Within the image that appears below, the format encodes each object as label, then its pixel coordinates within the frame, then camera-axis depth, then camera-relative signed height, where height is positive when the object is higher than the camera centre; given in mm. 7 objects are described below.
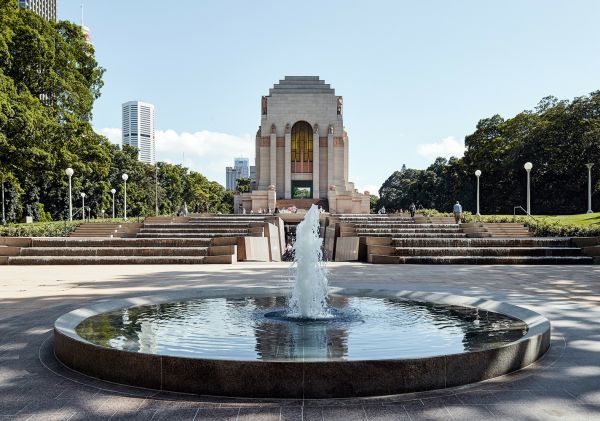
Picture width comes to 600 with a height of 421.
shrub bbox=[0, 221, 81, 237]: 25203 -548
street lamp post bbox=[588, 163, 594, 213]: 39194 +1497
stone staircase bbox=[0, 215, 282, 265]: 19922 -1139
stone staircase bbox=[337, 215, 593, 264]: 19688 -1190
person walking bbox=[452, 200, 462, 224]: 33094 +284
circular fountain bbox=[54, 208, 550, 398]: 4773 -1403
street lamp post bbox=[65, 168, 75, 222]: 29784 +2563
